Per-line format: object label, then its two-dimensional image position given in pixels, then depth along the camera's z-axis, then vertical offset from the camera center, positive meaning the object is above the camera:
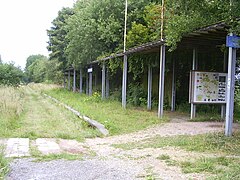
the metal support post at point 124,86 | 16.91 -0.26
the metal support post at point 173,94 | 16.55 -0.68
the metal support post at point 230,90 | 8.24 -0.22
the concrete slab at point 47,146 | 6.97 -1.57
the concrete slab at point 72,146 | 7.22 -1.61
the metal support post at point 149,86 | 16.59 -0.24
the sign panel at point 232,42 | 8.02 +1.02
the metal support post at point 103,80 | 22.19 +0.08
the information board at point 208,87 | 12.33 -0.20
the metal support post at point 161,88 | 13.05 -0.27
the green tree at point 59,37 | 35.13 +5.09
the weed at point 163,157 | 6.27 -1.51
